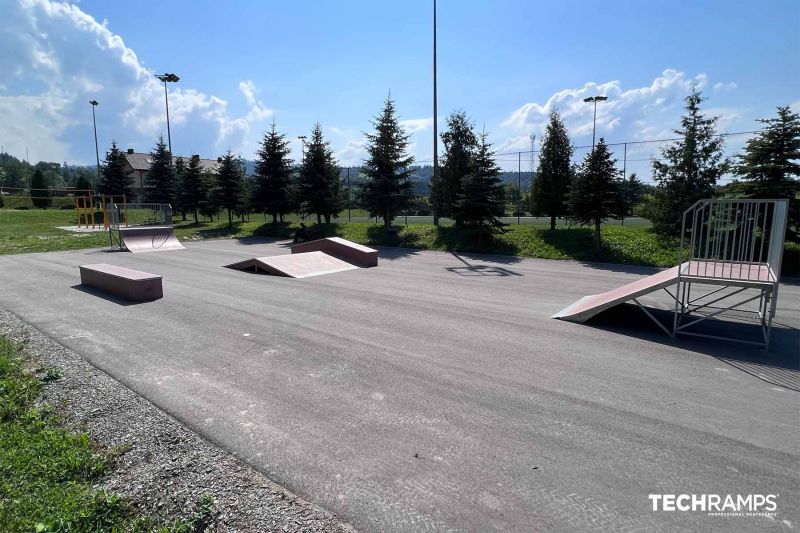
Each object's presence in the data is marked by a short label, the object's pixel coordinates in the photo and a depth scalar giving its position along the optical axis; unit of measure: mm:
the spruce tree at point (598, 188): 15820
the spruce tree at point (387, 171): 22859
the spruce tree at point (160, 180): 37406
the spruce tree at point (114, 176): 41750
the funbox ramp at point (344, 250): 15023
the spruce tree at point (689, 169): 15008
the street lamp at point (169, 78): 39081
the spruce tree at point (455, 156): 21609
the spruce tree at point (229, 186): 29500
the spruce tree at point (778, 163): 12867
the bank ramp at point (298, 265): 12695
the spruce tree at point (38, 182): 49062
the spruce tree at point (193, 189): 32250
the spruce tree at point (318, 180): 25469
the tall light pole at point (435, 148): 22536
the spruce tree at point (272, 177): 27500
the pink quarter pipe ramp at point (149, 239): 19953
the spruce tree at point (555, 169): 19641
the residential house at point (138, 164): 57500
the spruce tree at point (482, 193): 18391
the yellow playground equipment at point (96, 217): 24619
